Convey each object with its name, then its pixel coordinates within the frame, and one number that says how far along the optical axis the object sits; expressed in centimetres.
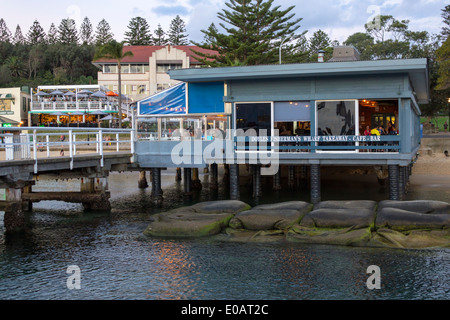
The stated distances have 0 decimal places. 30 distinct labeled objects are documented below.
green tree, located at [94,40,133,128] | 4940
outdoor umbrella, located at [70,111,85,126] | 5594
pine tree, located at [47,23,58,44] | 11718
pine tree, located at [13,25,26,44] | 12150
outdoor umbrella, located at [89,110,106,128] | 5462
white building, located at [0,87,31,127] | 5906
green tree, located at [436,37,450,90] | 4625
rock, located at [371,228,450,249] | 1551
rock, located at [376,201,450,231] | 1597
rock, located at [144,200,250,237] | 1777
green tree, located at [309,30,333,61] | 9019
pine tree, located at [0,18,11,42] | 11692
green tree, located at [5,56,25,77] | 8988
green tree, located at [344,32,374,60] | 7381
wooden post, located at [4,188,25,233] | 1772
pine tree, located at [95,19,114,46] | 11919
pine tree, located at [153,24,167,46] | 9825
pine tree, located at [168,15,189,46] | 9962
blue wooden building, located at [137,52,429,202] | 2108
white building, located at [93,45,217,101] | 6362
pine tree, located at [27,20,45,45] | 11625
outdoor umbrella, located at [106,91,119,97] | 5463
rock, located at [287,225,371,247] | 1608
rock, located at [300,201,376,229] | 1662
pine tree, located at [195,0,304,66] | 4825
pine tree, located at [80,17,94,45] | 12234
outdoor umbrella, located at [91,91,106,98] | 5466
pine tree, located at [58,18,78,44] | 11756
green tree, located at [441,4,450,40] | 6688
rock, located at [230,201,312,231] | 1756
